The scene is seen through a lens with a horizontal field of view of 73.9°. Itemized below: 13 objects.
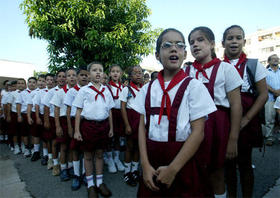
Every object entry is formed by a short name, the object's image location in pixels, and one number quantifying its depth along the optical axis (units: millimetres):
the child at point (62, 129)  3288
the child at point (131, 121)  3135
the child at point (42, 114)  4108
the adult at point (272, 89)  4828
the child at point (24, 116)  4935
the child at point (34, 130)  4480
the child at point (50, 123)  3688
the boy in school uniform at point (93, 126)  2697
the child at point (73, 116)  2926
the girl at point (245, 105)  1854
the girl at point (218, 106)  1631
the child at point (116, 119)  3701
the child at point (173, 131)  1259
